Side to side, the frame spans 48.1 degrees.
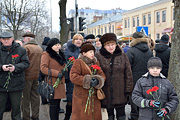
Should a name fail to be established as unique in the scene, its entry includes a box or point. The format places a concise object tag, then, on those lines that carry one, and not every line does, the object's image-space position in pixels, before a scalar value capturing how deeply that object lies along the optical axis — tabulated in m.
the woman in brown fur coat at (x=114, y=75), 3.72
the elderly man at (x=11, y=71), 4.06
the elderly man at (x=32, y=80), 4.83
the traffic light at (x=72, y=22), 11.19
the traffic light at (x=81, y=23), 11.43
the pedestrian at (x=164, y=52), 5.30
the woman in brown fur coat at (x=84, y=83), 3.48
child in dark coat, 2.90
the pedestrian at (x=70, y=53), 4.48
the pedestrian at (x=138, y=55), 4.52
